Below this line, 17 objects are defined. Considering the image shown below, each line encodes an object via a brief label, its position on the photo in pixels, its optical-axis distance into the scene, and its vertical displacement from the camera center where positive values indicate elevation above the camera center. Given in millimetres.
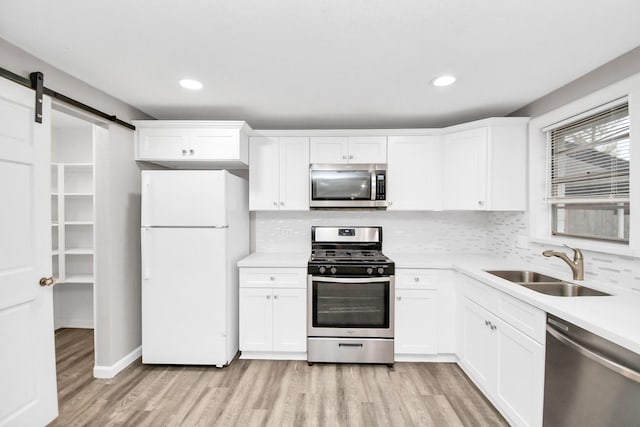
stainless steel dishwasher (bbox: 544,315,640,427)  1104 -764
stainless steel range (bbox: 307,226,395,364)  2494 -913
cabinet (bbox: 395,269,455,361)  2529 -926
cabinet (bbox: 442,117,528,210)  2477 +454
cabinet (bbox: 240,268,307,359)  2553 -910
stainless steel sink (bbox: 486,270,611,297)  1834 -525
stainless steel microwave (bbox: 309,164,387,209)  2750 +278
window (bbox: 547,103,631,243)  1764 +267
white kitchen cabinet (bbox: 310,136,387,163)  2842 +674
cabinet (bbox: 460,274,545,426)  1554 -980
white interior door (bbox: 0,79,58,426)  1497 -303
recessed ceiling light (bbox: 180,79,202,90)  1996 +962
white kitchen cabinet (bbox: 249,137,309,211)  2863 +416
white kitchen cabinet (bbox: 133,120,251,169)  2543 +676
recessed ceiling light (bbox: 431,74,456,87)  1920 +955
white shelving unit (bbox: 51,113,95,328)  3136 -137
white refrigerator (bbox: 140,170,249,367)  2359 -478
